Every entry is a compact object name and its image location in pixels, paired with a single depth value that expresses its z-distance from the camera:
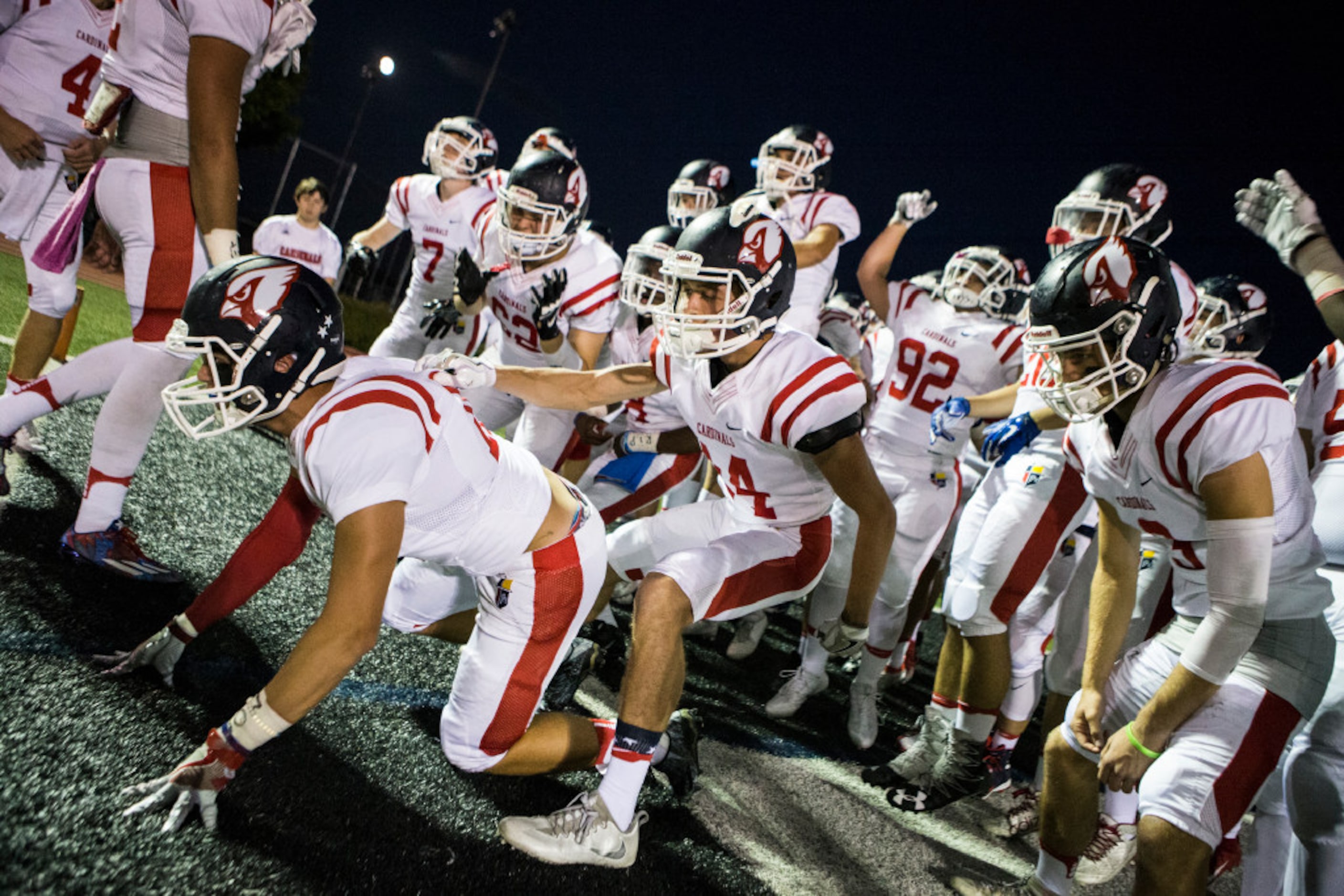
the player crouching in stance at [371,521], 1.87
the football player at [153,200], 2.79
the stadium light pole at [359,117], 16.17
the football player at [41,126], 3.38
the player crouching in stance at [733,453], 2.50
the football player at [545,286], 4.32
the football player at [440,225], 5.30
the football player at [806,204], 5.24
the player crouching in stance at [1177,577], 2.05
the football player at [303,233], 7.91
